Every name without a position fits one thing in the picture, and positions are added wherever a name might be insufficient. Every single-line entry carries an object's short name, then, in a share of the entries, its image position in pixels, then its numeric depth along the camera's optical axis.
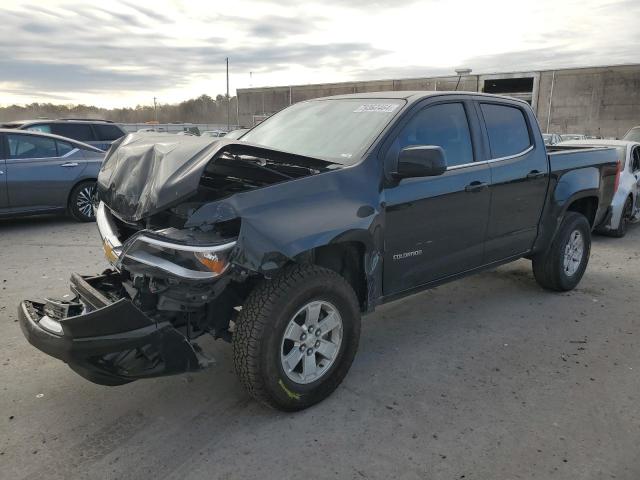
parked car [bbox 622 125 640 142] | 13.31
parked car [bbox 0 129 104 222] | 7.77
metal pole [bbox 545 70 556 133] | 40.44
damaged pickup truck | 2.70
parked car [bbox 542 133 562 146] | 16.58
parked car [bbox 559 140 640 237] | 8.05
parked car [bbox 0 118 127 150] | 11.91
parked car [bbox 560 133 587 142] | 20.49
